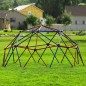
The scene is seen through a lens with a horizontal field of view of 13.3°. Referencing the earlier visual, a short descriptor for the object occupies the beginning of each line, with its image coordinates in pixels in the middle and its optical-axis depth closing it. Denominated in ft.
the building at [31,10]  327.67
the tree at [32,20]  251.39
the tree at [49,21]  254.68
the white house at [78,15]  313.94
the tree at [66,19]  263.29
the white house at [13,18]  294.89
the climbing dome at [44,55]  62.18
